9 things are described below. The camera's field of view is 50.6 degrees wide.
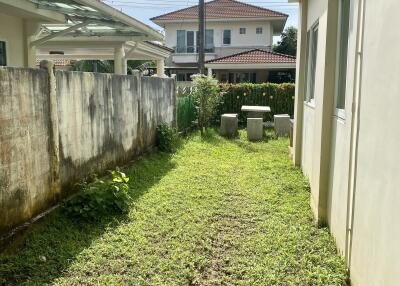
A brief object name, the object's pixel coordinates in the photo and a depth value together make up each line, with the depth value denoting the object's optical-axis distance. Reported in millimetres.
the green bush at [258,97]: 15367
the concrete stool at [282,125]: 13170
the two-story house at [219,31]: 29922
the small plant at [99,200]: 4973
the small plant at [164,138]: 9672
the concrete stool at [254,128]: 12405
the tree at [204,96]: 13203
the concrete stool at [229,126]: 13094
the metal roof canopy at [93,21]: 7211
